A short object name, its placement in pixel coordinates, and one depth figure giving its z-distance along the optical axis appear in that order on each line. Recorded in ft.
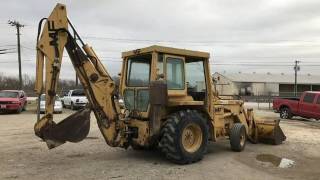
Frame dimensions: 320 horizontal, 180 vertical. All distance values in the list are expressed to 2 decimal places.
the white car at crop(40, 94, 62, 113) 56.19
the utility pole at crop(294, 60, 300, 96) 156.31
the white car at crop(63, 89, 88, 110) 64.02
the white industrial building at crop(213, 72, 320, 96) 157.60
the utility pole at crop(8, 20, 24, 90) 94.74
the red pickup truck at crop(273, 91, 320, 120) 47.06
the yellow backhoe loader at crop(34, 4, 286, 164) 18.53
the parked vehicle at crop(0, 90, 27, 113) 55.42
